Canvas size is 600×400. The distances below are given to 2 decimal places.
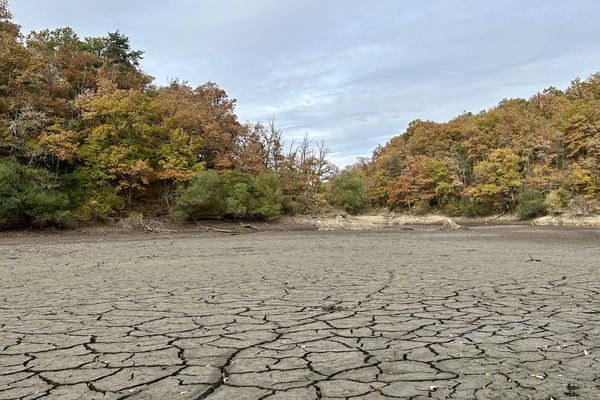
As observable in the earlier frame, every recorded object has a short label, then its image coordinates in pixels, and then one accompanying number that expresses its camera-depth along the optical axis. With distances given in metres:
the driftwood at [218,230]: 26.36
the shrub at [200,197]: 28.00
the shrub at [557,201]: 38.91
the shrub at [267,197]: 32.50
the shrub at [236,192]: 30.23
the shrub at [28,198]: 21.28
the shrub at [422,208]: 54.94
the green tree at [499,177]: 44.91
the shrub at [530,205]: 40.47
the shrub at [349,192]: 51.44
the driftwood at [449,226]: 30.83
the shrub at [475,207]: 49.06
